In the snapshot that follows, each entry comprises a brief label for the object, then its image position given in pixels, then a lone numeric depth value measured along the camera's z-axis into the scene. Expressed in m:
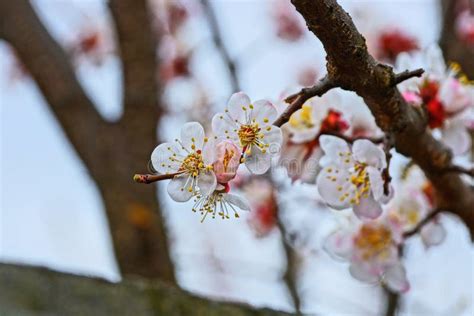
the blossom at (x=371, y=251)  0.76
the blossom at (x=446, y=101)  0.73
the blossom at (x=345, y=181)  0.69
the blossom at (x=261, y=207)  1.25
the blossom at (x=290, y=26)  2.84
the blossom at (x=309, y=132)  0.71
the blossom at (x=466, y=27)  1.19
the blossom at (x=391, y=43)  2.24
